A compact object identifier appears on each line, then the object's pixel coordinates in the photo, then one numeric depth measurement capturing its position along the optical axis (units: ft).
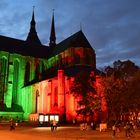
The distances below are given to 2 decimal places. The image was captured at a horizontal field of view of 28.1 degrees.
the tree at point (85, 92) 132.53
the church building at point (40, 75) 177.52
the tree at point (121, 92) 120.06
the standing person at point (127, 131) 72.29
